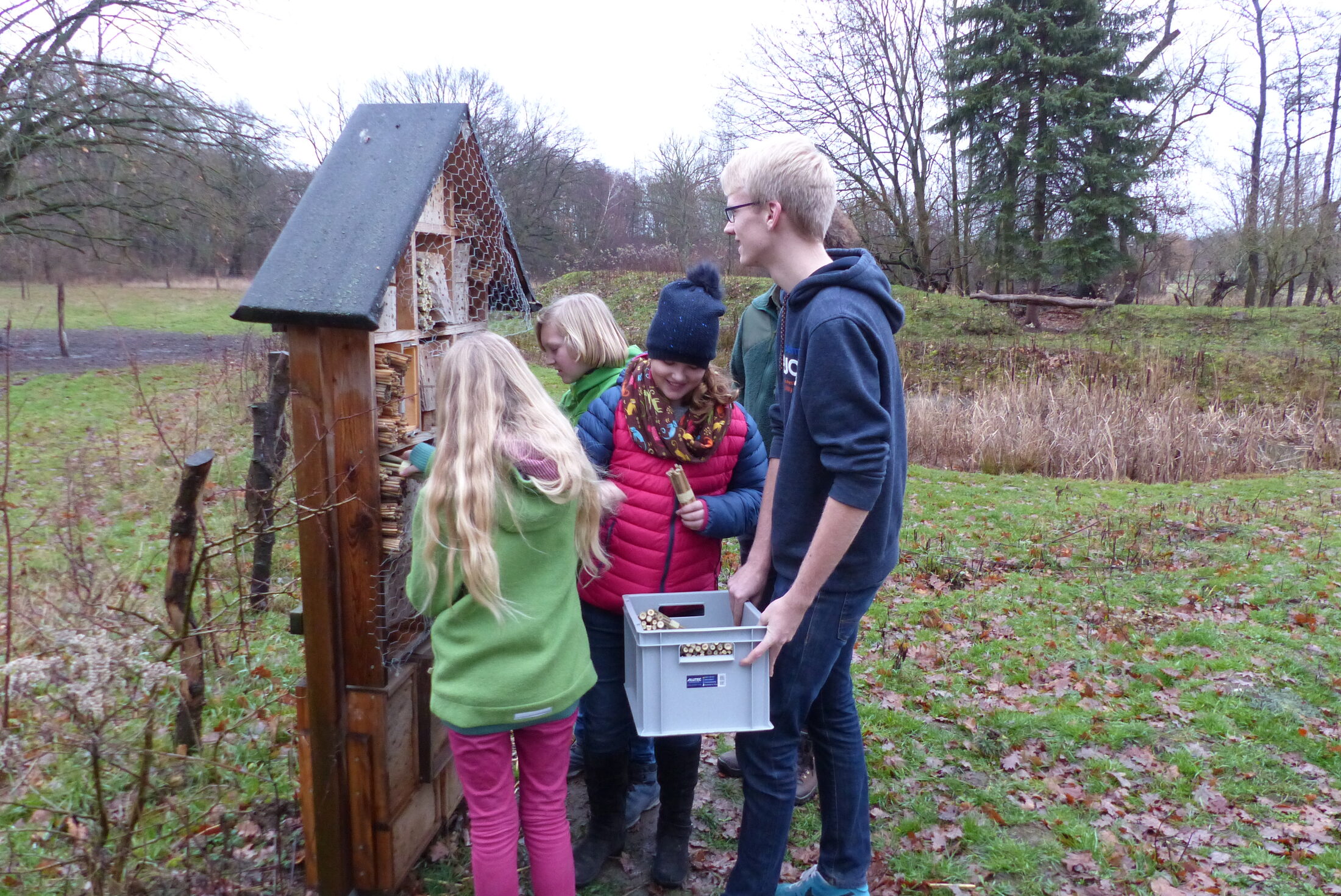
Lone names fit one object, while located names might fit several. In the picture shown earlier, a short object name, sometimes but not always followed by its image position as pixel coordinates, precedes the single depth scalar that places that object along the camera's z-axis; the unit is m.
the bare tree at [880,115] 21.88
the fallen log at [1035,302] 20.45
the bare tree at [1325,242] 21.52
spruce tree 20.97
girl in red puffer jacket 2.32
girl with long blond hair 1.95
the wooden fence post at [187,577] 2.38
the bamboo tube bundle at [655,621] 2.16
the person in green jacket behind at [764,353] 2.93
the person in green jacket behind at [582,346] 2.58
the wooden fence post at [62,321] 14.35
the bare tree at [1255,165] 22.64
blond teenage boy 1.83
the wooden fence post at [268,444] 4.08
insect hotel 2.02
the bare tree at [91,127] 11.18
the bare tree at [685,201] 27.92
